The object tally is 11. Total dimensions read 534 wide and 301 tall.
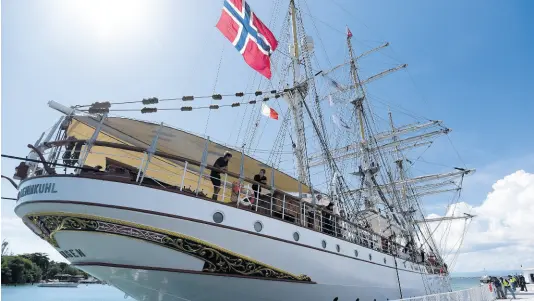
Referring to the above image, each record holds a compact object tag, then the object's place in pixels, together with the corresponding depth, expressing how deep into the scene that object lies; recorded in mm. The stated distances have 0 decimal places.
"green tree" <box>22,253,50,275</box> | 75556
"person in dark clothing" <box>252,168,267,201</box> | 9137
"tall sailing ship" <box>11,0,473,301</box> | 6312
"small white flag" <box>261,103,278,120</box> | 15109
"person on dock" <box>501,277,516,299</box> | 17381
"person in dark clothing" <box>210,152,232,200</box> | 8277
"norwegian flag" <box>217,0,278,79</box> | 10922
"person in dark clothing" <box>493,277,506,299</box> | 17438
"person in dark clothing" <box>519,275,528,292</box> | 22200
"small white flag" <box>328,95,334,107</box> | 23219
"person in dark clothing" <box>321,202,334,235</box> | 10620
